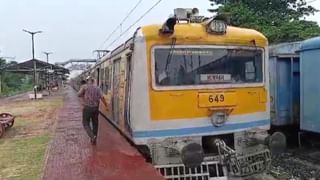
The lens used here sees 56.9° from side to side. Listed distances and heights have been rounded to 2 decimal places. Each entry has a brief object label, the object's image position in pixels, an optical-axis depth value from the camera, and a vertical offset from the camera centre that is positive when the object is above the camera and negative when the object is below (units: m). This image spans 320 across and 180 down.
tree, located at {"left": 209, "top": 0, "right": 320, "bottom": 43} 13.17 +3.42
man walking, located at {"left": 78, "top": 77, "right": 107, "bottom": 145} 6.57 -0.37
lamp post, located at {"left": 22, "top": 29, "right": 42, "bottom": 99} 22.22 +1.21
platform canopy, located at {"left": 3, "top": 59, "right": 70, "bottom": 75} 24.21 +1.64
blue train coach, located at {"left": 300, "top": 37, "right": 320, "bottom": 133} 6.41 -0.04
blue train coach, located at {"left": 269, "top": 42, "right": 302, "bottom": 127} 7.32 -0.09
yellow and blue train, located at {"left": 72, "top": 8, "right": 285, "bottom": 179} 4.44 -0.21
